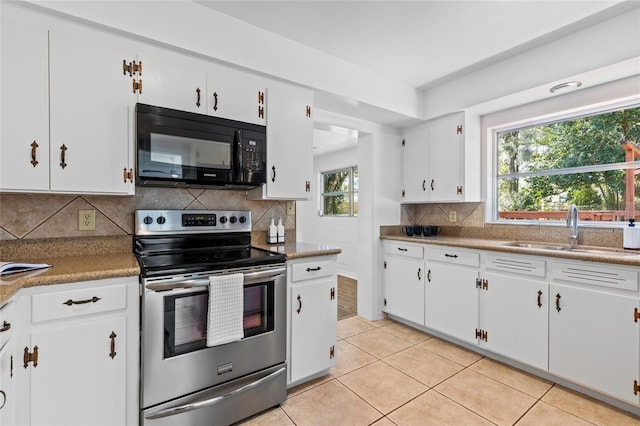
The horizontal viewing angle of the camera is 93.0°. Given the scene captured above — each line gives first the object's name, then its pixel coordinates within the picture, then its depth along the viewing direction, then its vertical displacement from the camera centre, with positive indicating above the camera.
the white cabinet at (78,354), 1.31 -0.66
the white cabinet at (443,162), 3.10 +0.54
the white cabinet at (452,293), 2.65 -0.74
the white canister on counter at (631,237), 2.17 -0.17
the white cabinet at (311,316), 2.09 -0.75
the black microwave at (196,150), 1.80 +0.40
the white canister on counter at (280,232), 2.57 -0.17
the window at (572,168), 2.43 +0.40
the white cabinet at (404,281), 3.10 -0.74
